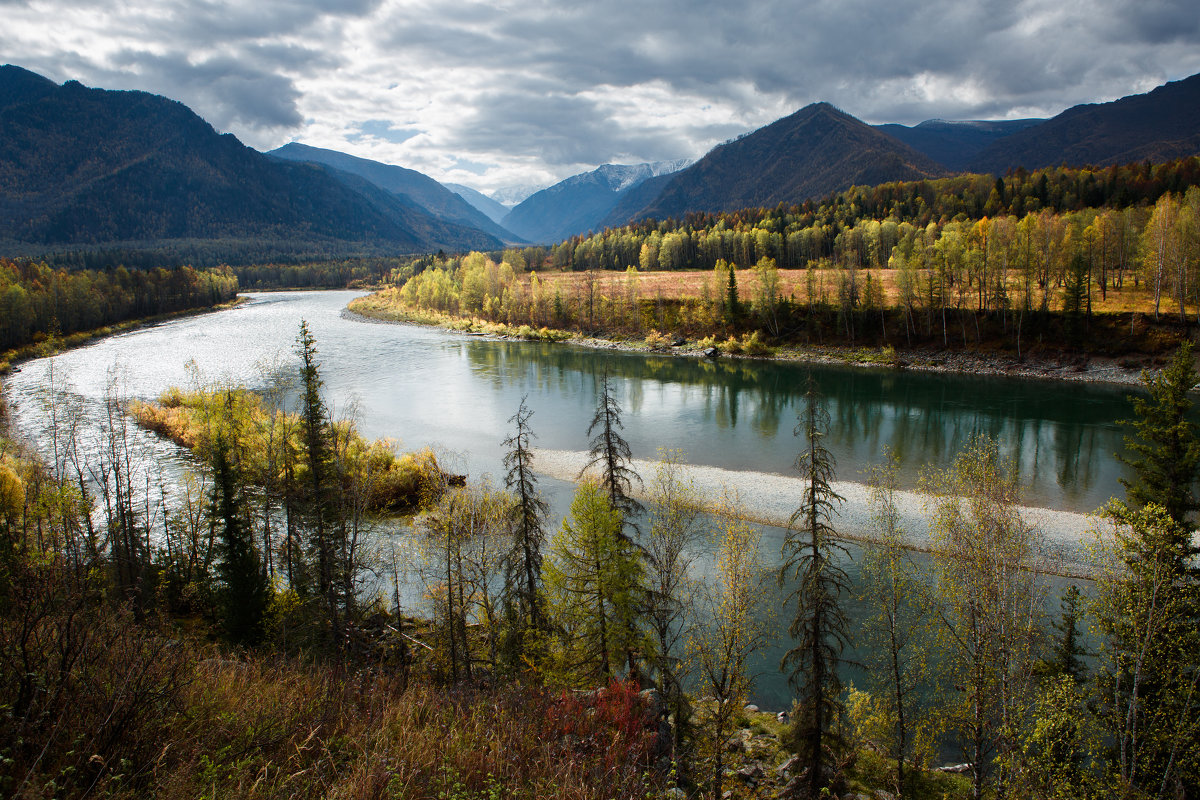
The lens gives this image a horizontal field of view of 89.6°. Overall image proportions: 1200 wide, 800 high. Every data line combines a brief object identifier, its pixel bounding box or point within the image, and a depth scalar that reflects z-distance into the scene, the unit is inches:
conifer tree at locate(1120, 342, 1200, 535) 673.6
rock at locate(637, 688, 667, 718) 559.2
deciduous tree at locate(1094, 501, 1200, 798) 516.1
